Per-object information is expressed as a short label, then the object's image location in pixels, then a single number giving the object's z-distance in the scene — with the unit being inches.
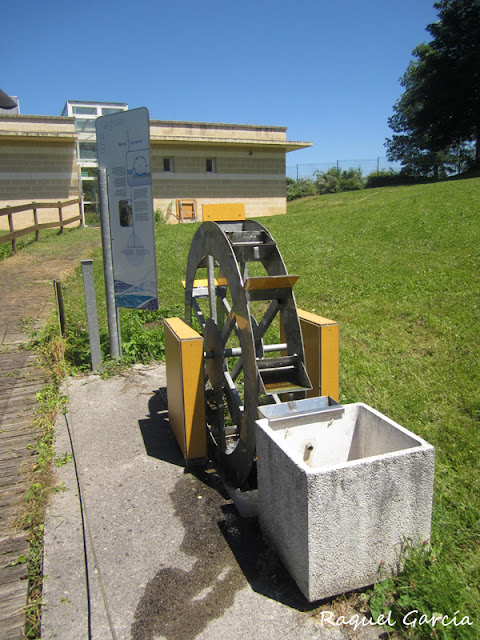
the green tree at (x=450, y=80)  1205.1
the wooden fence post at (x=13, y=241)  595.4
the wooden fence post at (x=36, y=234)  713.5
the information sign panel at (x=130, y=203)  220.7
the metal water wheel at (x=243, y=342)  143.8
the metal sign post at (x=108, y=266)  241.8
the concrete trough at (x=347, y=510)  101.7
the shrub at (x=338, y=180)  1535.4
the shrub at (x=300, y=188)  1530.5
